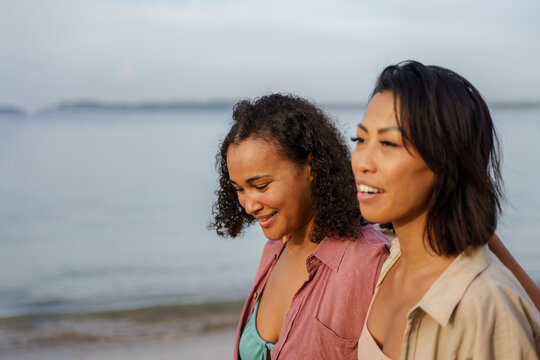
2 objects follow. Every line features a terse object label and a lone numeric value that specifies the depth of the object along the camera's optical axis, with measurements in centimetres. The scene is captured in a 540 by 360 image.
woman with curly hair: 243
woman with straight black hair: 165
